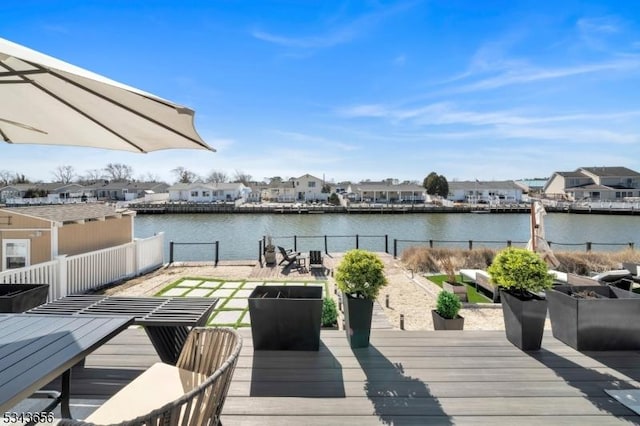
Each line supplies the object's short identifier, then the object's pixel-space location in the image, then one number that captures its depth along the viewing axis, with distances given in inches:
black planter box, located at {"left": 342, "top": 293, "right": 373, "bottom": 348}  117.7
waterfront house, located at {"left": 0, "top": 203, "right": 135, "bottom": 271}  264.4
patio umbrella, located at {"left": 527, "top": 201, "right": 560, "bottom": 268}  226.4
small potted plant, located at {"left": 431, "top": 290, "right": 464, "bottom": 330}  176.6
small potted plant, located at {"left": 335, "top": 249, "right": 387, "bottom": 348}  118.0
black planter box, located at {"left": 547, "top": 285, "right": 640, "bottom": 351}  112.7
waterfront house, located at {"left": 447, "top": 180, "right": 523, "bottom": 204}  2359.7
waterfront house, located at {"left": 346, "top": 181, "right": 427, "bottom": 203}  2224.4
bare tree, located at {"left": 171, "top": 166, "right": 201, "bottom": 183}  3125.0
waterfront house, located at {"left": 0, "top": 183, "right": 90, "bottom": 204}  2187.0
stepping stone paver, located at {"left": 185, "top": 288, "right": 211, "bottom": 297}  264.2
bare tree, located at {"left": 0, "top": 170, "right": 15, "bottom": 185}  2683.8
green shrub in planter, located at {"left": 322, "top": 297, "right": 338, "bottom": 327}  159.3
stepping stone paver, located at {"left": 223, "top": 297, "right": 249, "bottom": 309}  229.6
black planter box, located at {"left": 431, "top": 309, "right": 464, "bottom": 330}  175.9
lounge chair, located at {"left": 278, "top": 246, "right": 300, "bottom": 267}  390.6
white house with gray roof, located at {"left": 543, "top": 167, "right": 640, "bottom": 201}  1920.5
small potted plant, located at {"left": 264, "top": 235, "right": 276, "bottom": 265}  412.5
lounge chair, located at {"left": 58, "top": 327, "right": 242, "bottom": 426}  40.6
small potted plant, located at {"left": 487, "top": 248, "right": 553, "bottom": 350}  115.6
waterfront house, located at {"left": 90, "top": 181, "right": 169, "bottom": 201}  2383.1
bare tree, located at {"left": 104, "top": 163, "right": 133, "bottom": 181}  3366.1
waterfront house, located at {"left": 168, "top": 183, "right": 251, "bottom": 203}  2207.1
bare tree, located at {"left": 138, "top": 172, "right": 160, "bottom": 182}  3633.1
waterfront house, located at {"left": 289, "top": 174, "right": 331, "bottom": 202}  2332.7
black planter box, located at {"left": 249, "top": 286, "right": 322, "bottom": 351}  112.0
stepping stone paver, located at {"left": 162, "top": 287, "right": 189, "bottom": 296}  268.0
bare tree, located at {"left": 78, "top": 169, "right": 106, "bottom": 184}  3235.7
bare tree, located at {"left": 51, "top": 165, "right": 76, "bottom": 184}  3137.3
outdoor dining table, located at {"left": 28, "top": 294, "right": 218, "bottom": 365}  91.6
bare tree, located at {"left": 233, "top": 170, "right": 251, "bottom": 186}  3559.1
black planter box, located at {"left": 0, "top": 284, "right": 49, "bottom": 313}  113.0
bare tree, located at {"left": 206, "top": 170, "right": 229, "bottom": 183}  3479.3
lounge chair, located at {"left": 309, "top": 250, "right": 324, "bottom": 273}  396.1
